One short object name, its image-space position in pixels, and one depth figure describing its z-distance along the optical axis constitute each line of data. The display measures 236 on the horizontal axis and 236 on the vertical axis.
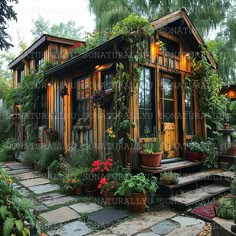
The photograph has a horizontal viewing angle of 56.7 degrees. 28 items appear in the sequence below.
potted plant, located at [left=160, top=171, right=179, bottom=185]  4.23
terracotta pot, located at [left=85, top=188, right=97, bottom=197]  4.61
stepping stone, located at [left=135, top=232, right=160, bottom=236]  2.92
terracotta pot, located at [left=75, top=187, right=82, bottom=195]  4.62
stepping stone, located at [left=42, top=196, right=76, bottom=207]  4.09
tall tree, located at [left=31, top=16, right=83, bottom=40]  24.95
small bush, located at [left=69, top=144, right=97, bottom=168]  5.24
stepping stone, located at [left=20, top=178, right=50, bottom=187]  5.39
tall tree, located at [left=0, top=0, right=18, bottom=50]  5.86
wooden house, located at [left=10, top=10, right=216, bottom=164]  5.00
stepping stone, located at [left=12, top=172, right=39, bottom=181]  6.02
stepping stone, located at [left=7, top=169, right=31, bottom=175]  6.58
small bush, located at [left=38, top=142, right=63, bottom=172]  6.41
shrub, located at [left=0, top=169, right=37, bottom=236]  2.16
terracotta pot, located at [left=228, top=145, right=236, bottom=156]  5.66
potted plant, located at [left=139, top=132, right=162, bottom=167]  4.46
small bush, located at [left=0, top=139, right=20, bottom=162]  8.64
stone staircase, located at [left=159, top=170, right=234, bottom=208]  3.97
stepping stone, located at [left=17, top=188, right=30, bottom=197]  4.64
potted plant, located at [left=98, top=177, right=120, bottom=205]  4.00
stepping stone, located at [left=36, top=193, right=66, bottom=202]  4.34
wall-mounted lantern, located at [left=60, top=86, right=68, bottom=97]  6.52
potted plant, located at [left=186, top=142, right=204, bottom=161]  5.59
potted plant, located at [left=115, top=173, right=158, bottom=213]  3.69
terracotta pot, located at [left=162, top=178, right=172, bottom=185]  4.23
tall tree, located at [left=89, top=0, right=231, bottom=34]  8.55
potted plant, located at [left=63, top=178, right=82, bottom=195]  4.59
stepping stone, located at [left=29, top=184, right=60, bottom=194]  4.83
